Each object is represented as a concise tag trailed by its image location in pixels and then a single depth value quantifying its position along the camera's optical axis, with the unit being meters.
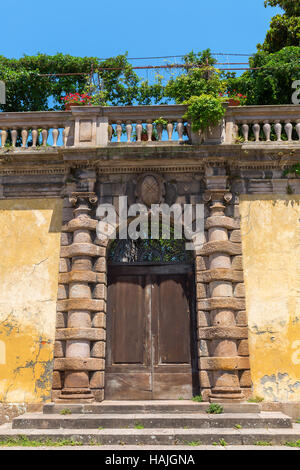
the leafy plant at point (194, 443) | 5.76
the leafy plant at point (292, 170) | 8.42
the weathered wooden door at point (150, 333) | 7.75
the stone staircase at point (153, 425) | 5.87
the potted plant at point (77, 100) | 8.95
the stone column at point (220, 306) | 7.13
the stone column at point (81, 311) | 7.25
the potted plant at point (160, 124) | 8.55
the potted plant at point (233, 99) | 8.85
